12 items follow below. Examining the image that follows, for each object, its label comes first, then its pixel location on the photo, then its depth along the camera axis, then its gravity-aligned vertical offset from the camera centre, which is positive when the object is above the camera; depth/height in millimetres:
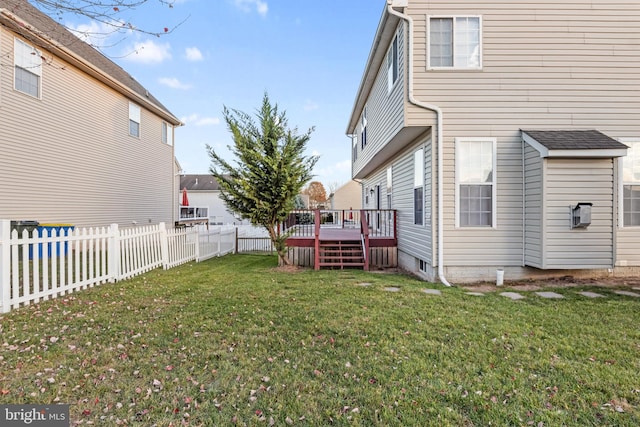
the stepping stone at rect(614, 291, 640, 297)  5081 -1377
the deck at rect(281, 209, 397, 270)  8492 -877
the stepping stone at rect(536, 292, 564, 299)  5113 -1416
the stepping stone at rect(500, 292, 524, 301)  5173 -1436
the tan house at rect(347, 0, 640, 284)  6312 +2236
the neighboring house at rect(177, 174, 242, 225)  30328 +1211
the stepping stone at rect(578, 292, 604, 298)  5099 -1398
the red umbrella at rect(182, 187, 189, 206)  20150 +792
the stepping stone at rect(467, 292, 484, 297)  5312 -1437
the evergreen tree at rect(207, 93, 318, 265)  8094 +1291
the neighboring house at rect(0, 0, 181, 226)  8727 +2607
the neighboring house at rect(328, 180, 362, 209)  30562 +1654
